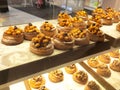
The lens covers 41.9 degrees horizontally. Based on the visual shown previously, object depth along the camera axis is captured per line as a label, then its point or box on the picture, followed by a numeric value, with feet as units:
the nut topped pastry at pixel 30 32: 3.45
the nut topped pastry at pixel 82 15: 5.01
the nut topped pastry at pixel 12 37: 3.18
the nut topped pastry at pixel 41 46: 3.02
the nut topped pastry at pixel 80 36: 3.57
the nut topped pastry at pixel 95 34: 3.84
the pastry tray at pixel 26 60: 2.70
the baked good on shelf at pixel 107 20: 4.96
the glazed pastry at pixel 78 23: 4.21
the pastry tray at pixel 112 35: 4.14
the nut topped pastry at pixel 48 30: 3.72
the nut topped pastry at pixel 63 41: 3.29
